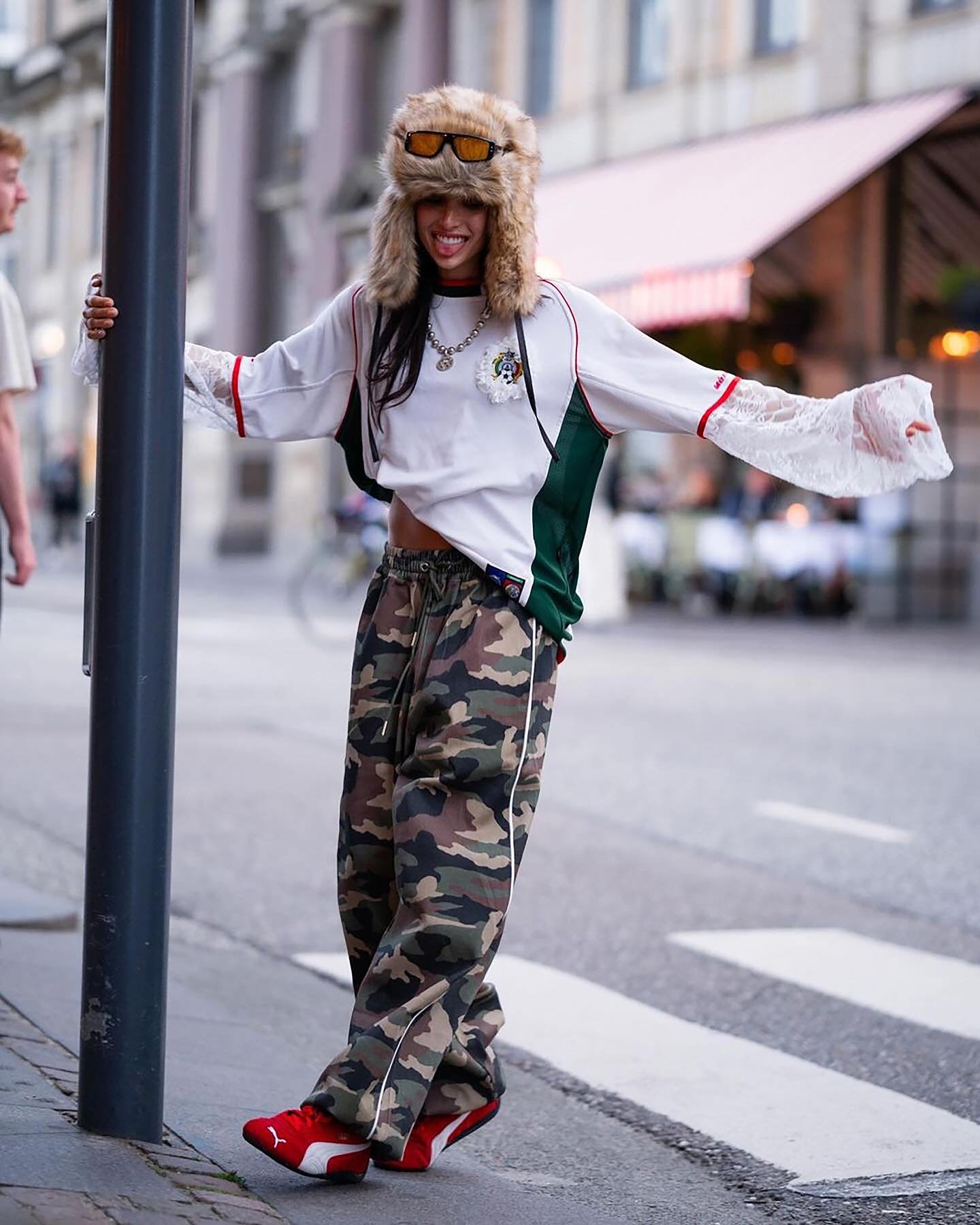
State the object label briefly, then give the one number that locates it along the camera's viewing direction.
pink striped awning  20.33
